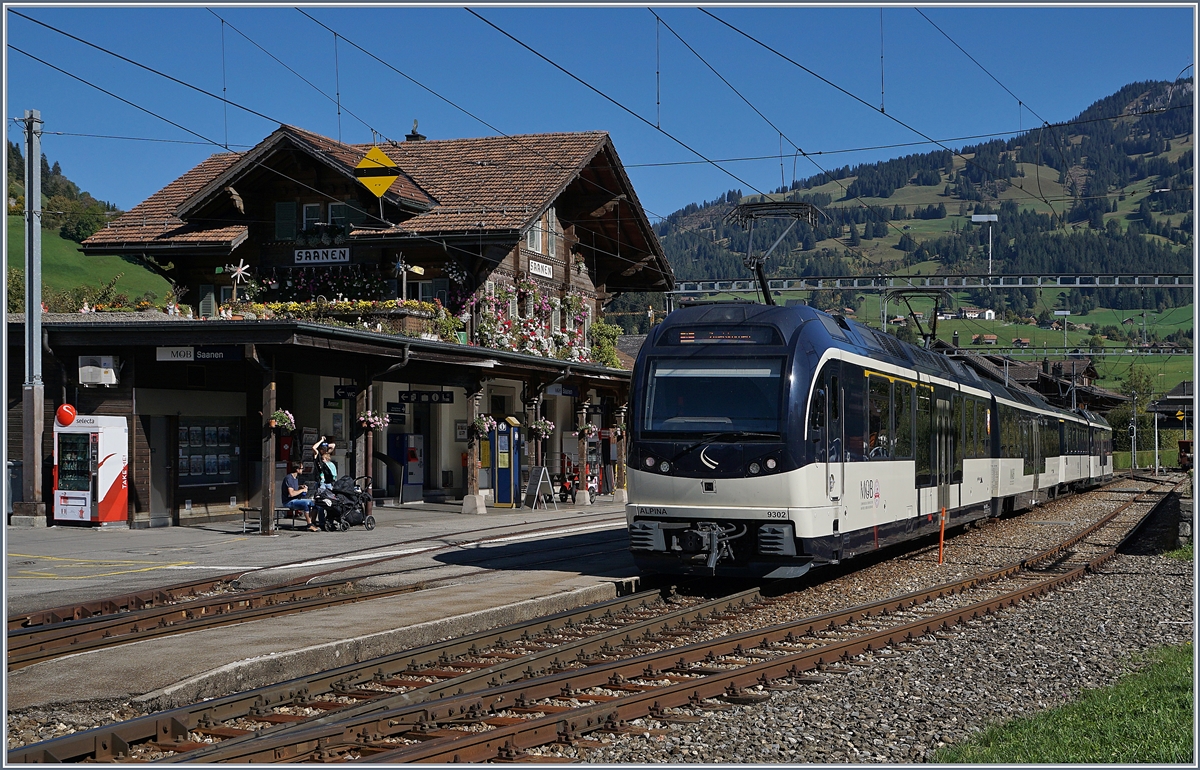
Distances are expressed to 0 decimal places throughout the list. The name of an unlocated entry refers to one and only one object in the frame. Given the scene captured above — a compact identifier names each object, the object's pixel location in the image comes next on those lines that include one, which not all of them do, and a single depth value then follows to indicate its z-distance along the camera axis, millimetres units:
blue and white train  12992
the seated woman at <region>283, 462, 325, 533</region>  21453
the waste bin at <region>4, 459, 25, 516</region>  21939
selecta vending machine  21109
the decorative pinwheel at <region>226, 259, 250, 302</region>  31336
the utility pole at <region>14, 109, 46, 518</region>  20609
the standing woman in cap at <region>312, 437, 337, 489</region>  21875
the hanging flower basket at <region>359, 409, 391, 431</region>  23078
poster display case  23125
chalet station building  21828
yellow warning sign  29828
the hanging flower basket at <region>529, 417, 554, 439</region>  29984
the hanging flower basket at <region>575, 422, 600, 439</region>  31734
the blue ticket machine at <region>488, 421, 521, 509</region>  28797
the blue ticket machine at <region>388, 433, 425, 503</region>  29609
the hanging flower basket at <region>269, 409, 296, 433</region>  20891
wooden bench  21766
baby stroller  21531
